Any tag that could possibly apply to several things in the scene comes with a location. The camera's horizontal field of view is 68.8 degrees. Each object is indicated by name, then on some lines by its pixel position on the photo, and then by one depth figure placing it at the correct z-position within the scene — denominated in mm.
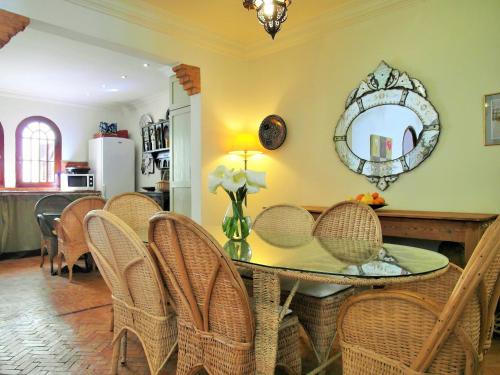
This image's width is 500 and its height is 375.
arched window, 6793
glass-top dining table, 1247
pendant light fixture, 2055
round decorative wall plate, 4234
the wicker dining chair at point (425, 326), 1023
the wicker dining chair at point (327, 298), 1775
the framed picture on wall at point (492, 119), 2784
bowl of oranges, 3078
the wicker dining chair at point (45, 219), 4227
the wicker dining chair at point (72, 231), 3838
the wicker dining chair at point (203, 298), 1313
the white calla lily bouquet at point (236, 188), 1867
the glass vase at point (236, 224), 1945
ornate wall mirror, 3143
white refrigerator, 6938
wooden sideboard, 2482
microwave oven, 6805
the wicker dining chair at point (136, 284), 1565
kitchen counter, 5055
